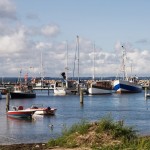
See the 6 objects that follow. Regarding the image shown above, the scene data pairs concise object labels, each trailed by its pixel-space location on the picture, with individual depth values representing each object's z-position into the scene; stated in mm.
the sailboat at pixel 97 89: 141500
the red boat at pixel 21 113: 64750
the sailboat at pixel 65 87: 145375
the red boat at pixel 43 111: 69431
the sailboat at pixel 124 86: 148625
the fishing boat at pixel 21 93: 123319
